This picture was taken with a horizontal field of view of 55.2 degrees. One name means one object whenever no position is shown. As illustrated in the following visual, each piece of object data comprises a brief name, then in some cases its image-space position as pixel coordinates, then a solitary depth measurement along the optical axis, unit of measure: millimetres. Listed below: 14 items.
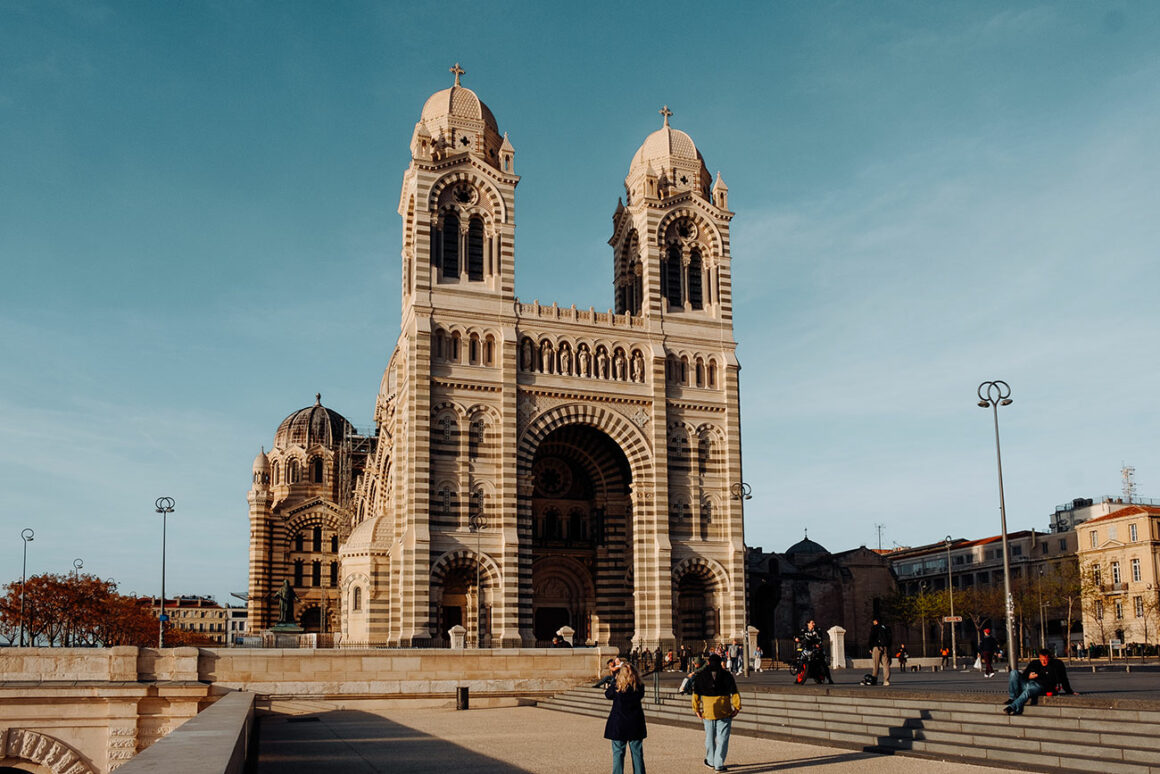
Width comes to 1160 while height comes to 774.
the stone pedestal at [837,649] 42531
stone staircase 14500
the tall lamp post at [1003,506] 28906
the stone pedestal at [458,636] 42906
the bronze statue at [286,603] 59469
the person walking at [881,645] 23859
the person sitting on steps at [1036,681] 16422
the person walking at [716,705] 14828
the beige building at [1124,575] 63812
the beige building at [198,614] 160000
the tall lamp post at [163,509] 50875
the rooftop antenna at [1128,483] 80375
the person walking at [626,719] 12969
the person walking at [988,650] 30859
